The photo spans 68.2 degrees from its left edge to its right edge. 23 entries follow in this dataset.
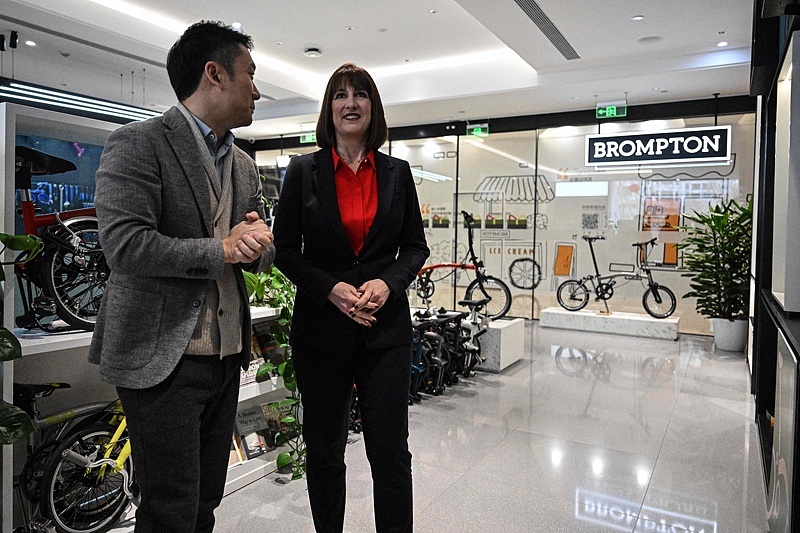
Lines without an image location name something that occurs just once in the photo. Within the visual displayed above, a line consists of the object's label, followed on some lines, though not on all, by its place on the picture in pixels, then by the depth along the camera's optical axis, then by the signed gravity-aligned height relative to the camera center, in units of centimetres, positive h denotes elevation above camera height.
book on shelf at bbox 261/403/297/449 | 311 -92
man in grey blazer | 124 -4
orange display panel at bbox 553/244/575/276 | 909 -10
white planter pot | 668 -90
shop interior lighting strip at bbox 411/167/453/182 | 1025 +134
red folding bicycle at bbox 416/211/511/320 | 825 -61
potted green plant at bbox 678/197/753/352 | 668 -23
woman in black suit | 171 -11
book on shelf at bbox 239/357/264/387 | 296 -63
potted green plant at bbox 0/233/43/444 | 168 -45
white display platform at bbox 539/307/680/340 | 756 -93
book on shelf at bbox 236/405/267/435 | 303 -89
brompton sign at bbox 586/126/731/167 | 734 +140
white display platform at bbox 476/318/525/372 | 548 -88
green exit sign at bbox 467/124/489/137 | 939 +195
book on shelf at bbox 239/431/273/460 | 296 -99
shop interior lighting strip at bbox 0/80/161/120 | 729 +194
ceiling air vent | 505 +214
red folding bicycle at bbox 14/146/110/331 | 205 -6
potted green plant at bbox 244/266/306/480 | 295 -58
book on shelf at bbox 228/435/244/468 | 288 -100
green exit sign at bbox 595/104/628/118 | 811 +198
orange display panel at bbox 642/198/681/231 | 829 +57
